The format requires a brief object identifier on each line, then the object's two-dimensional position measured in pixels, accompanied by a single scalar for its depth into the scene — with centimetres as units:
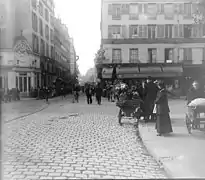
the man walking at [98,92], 2116
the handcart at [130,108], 1016
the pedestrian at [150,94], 1044
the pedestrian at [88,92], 2186
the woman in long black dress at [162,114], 781
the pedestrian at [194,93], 871
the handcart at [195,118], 757
